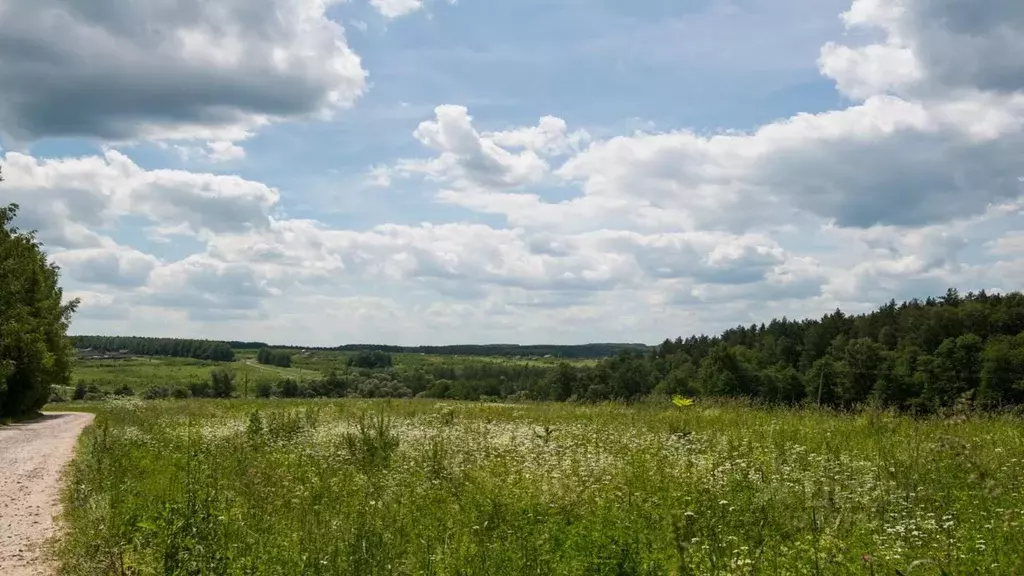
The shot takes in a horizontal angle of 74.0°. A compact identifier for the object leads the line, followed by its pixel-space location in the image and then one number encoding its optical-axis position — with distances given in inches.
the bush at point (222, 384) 3372.0
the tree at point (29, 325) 1293.1
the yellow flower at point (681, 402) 930.3
